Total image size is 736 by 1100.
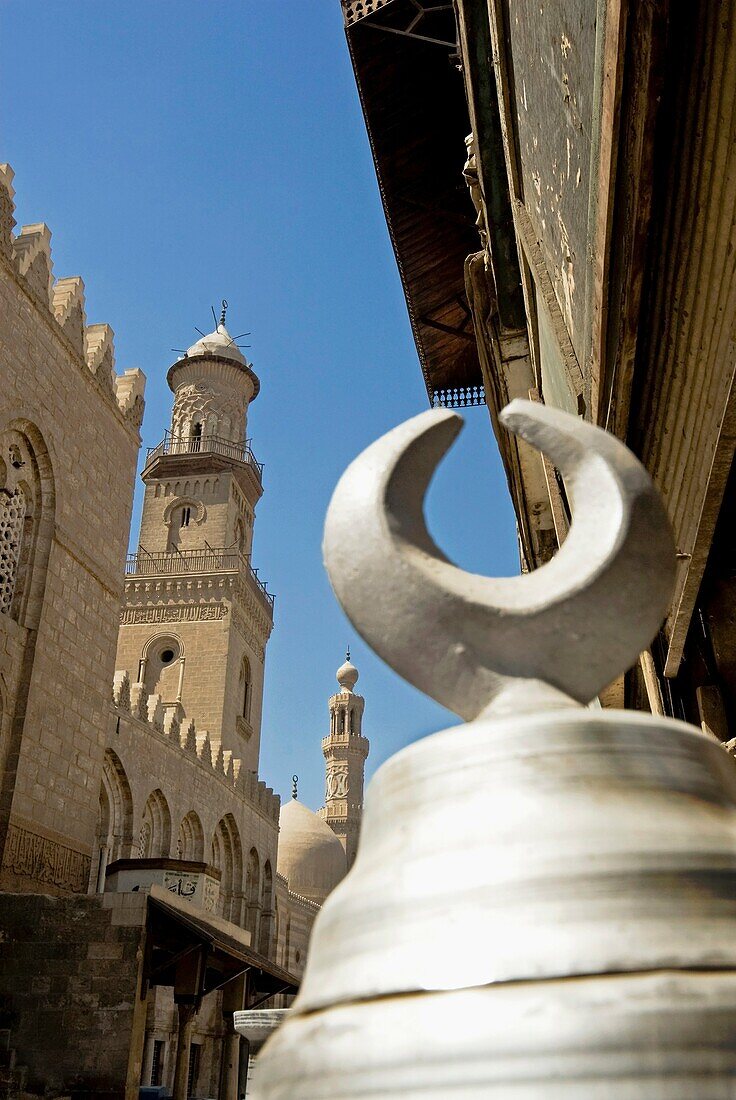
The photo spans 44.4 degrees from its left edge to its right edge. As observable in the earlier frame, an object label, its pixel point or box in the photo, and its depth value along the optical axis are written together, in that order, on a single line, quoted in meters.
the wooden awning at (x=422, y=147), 7.29
